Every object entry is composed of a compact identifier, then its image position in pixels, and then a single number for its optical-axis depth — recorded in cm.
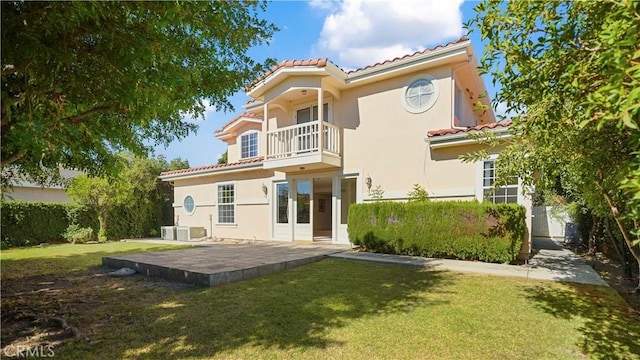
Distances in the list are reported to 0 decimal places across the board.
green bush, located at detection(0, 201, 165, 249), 1507
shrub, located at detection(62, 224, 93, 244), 1608
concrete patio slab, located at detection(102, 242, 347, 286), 687
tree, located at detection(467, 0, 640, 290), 203
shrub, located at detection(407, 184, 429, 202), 1055
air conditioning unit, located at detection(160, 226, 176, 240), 1728
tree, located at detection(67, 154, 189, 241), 1655
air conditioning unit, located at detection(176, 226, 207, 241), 1662
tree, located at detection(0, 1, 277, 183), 288
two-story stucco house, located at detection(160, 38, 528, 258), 1050
